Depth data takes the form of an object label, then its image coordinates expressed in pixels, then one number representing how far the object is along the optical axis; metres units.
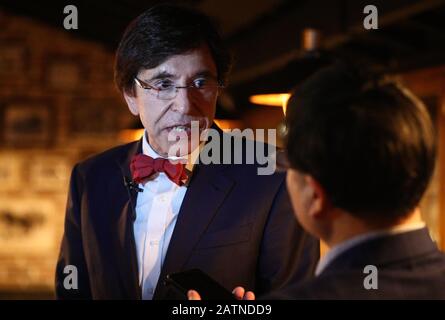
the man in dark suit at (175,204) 1.56
